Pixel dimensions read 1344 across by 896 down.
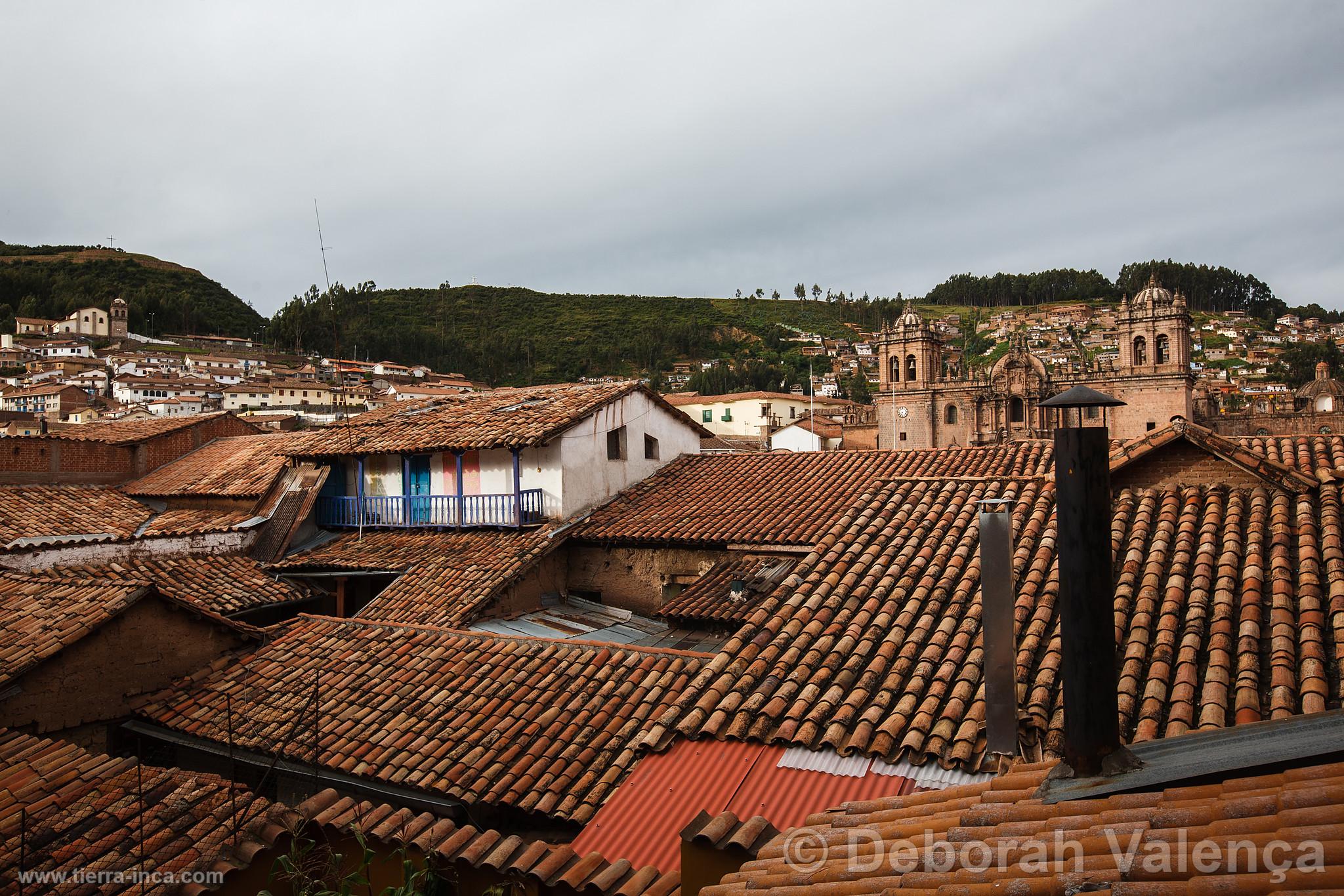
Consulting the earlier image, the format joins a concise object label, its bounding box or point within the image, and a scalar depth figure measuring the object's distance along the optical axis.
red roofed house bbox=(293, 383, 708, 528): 15.57
